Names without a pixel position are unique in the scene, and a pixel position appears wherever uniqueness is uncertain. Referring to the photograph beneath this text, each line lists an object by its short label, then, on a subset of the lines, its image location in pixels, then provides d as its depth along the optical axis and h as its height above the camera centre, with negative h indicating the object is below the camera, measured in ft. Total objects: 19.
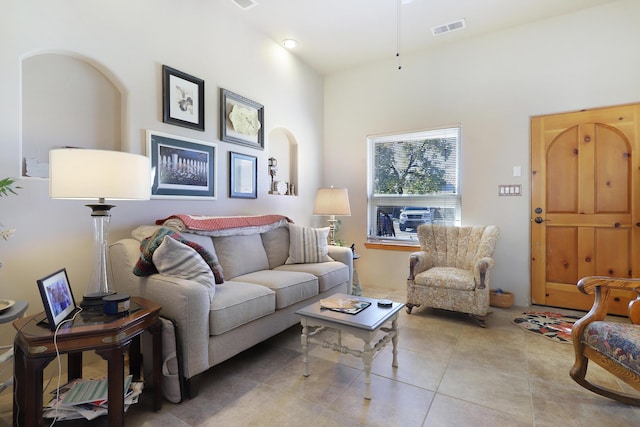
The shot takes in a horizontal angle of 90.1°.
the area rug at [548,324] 8.62 -3.38
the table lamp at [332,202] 12.47 +0.35
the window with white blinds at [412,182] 12.85 +1.22
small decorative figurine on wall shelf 12.60 +1.55
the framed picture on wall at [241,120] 10.38 +3.13
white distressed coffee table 5.82 -2.17
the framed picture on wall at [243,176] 10.67 +1.25
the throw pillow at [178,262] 6.18 -0.99
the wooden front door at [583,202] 10.00 +0.28
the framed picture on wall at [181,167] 8.41 +1.28
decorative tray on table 6.55 -2.01
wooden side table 4.35 -1.91
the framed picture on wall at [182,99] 8.61 +3.20
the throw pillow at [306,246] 10.41 -1.14
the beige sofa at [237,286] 5.81 -1.73
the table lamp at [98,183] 4.96 +0.47
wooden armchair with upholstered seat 4.90 -2.18
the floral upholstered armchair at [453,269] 9.45 -1.98
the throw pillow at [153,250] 6.26 -0.85
